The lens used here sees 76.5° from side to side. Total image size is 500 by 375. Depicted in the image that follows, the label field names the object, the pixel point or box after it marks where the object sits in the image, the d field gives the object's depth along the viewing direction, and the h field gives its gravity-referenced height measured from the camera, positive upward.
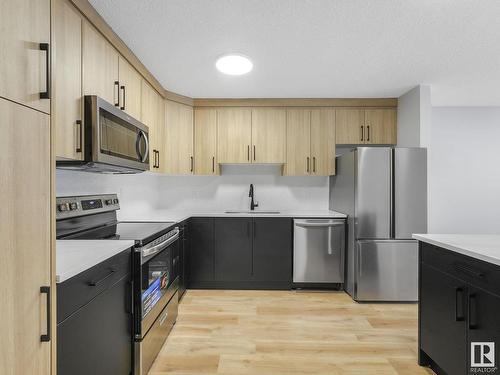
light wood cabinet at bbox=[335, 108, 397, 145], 3.88 +0.75
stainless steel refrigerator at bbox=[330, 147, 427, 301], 3.25 -0.33
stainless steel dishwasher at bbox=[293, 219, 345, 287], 3.59 -0.73
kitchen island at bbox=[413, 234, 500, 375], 1.46 -0.61
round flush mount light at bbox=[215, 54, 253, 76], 2.65 +1.07
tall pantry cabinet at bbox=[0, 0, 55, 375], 0.87 -0.01
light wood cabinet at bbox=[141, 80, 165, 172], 3.05 +0.67
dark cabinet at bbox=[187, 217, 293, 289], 3.65 -0.74
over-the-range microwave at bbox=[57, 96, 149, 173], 1.88 +0.30
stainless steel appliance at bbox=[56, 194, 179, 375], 1.87 -0.47
